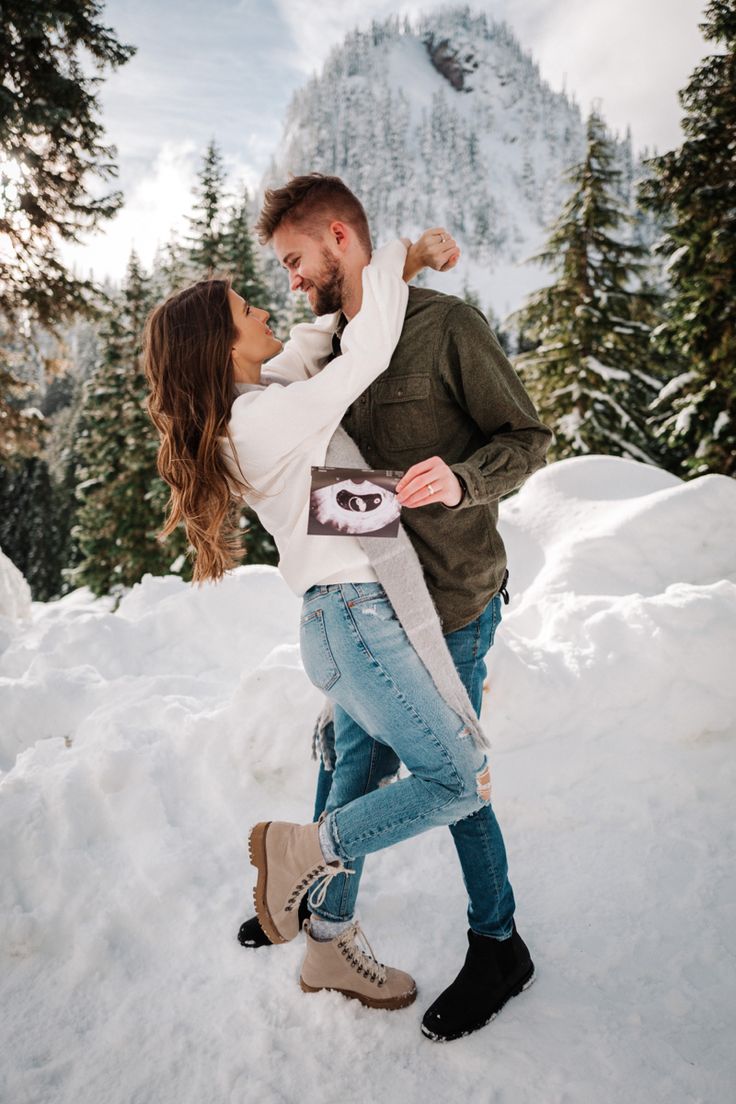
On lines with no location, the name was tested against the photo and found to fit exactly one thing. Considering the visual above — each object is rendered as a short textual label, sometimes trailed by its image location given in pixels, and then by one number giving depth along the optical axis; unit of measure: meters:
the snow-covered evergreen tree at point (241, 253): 17.20
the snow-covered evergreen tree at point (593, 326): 14.95
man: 2.03
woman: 1.89
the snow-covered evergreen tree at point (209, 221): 17.30
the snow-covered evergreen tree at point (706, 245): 11.34
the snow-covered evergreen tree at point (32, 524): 35.75
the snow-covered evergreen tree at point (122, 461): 19.33
